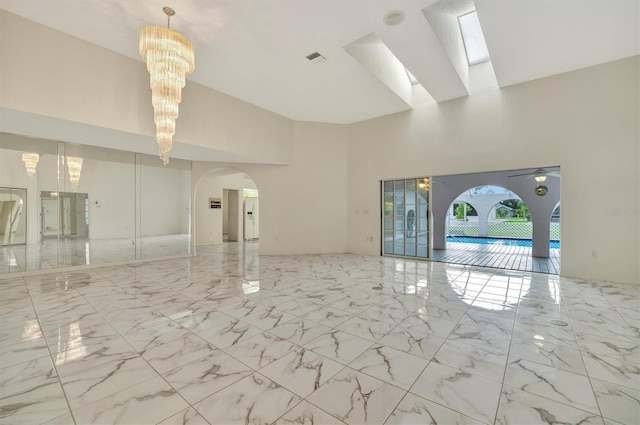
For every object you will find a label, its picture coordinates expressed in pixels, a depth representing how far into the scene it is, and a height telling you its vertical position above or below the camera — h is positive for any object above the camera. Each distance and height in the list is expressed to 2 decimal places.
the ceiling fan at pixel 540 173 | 6.22 +0.92
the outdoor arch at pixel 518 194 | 7.98 +0.52
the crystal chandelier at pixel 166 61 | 3.15 +1.88
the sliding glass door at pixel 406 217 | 6.85 -0.19
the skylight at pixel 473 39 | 4.48 +3.30
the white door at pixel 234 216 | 11.21 -0.28
